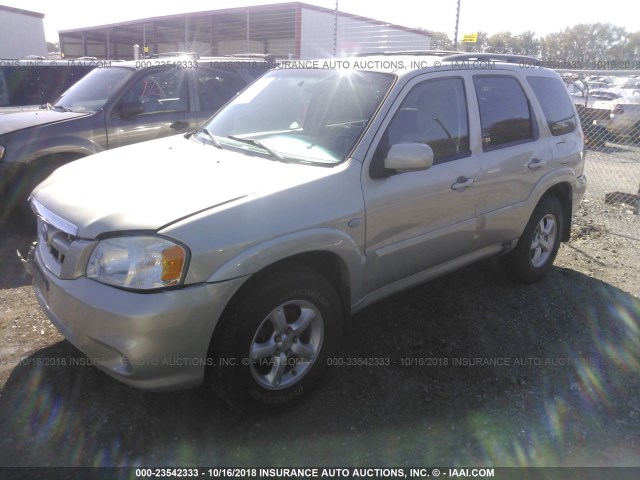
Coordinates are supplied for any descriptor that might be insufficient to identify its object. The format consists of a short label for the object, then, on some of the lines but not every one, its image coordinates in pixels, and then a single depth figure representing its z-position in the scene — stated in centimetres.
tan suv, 240
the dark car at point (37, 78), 852
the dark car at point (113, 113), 540
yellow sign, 934
